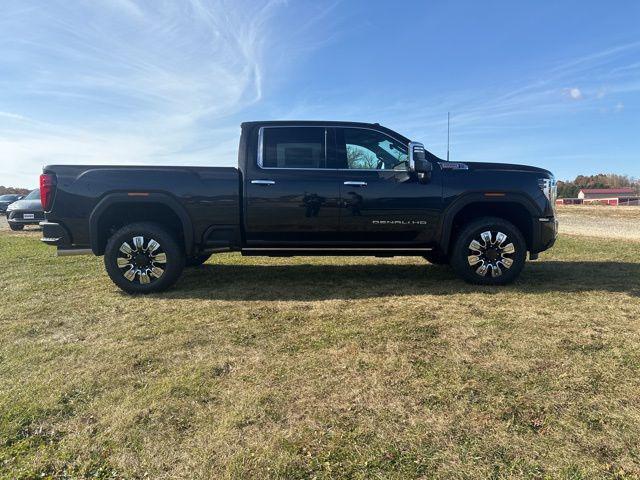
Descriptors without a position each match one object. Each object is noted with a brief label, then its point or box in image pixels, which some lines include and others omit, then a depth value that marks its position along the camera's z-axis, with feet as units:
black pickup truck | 16.15
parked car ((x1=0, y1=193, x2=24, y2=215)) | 94.82
